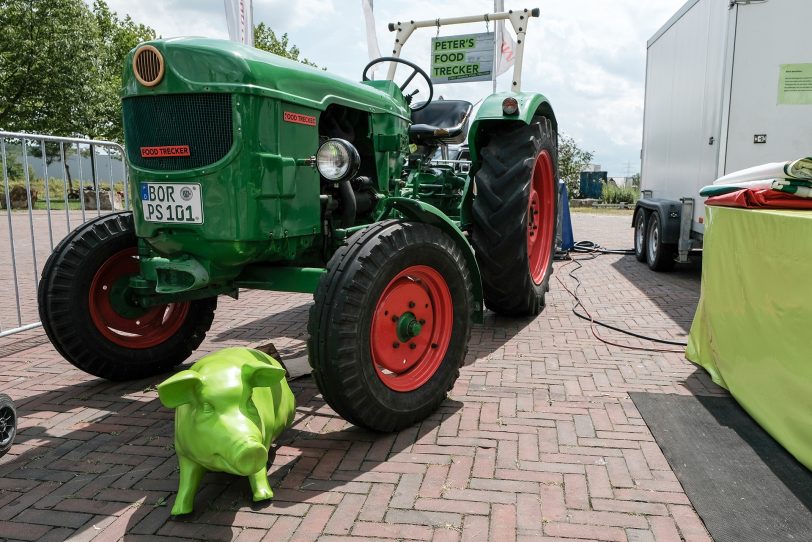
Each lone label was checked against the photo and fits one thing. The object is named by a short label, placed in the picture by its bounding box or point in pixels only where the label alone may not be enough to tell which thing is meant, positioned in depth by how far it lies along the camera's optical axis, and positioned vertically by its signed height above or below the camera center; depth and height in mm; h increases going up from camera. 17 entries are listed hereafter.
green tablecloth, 2643 -650
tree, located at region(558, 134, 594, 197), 27781 +921
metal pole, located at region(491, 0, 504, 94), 9009 +2094
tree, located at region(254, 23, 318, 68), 27828 +6652
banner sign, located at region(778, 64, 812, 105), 5410 +850
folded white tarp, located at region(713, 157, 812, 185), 3102 +61
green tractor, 2641 -250
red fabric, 3115 -84
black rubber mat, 2170 -1169
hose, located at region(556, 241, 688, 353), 4684 -1075
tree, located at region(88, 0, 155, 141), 22125 +5243
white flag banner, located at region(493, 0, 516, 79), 9930 +2248
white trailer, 5418 +810
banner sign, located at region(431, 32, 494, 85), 8812 +1798
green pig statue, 2184 -853
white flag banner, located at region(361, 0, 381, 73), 9961 +2514
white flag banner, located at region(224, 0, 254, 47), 7641 +2090
